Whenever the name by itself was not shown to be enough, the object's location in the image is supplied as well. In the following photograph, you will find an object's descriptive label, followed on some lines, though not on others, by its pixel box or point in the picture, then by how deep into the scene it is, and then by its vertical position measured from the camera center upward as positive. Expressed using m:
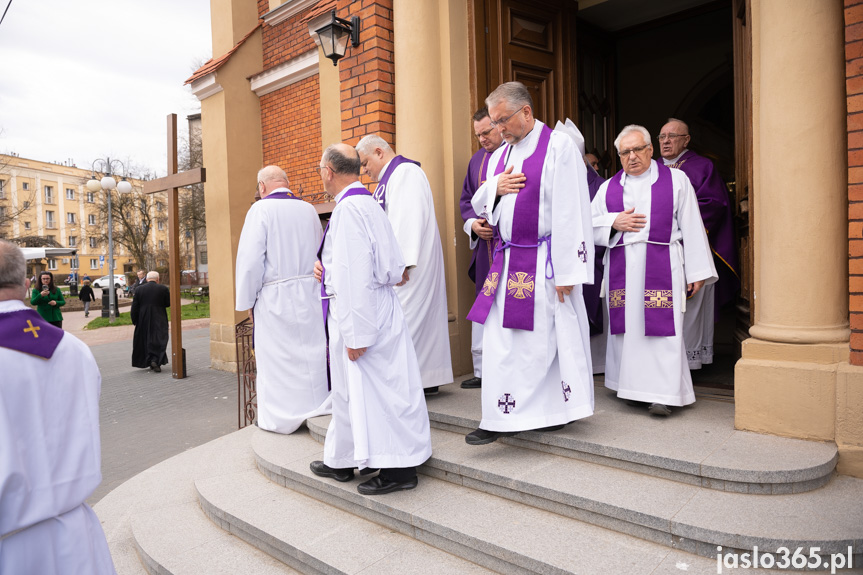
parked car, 42.56 -0.36
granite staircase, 2.65 -1.26
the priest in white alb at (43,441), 1.96 -0.55
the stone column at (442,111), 5.48 +1.45
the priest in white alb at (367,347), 3.31 -0.44
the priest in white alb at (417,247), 4.58 +0.17
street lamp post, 21.35 +3.27
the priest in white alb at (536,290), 3.56 -0.15
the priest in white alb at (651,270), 3.98 -0.05
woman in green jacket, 11.69 -0.40
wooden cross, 10.06 +0.87
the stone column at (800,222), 3.31 +0.21
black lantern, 5.64 +2.23
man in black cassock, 11.41 -1.02
